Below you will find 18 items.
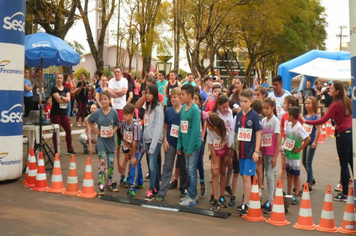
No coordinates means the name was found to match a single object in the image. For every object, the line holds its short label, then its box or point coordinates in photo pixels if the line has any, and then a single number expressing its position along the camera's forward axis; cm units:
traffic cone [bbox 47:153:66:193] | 875
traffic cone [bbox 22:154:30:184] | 930
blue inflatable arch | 2477
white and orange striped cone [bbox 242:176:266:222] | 710
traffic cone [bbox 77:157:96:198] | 845
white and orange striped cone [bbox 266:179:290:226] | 702
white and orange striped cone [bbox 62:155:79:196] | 863
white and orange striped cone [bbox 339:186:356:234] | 668
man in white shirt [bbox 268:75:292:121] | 976
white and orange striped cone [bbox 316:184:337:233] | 676
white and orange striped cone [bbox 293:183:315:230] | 685
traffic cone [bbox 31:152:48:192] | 881
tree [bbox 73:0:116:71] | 2170
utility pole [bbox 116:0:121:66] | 3511
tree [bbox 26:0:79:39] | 1978
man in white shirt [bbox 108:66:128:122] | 1289
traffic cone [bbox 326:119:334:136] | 2248
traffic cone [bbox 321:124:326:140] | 2065
